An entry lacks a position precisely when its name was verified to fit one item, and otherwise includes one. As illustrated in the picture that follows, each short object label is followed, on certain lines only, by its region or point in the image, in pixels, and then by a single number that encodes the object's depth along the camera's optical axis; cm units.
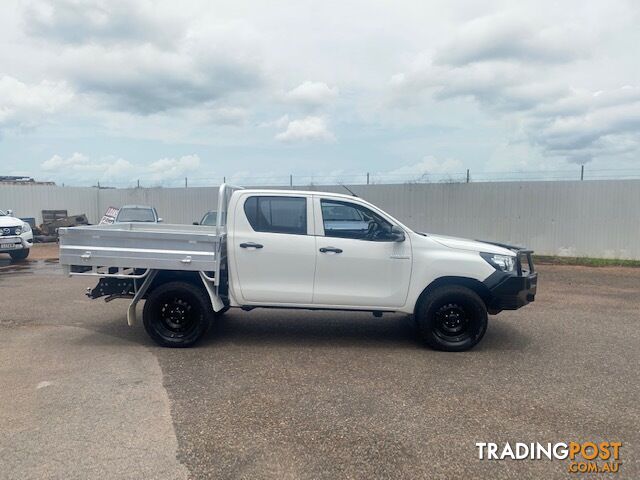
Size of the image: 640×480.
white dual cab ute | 575
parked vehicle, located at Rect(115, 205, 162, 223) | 1556
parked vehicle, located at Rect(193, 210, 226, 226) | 1469
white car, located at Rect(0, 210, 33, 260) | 1299
